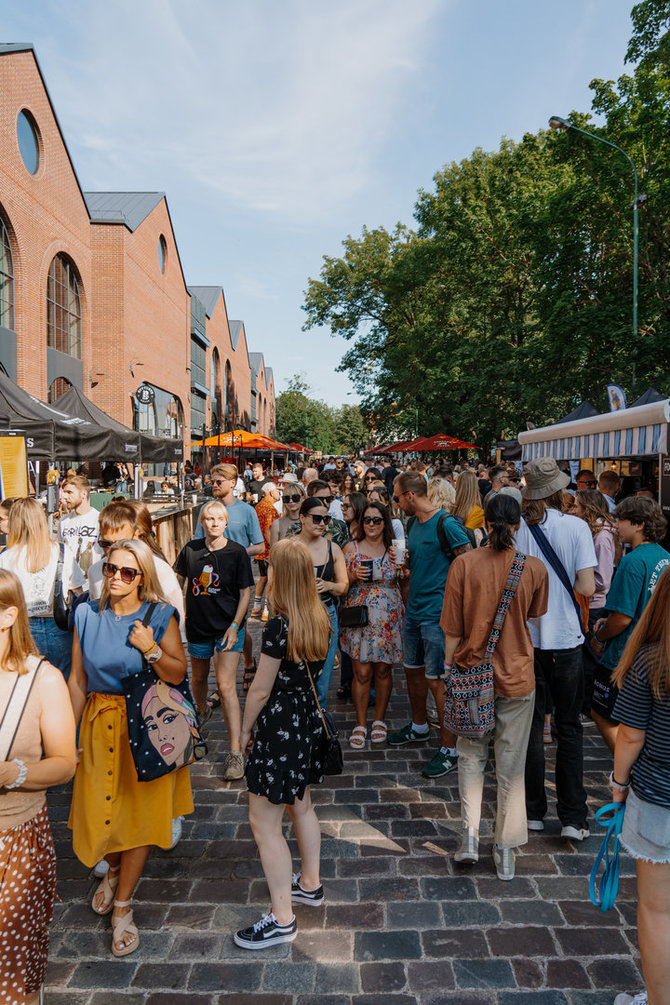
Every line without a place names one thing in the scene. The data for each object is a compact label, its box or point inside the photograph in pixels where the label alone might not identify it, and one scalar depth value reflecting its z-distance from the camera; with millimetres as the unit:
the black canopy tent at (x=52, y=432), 7871
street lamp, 16422
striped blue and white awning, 9188
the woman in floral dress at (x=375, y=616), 5035
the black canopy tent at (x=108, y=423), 11883
